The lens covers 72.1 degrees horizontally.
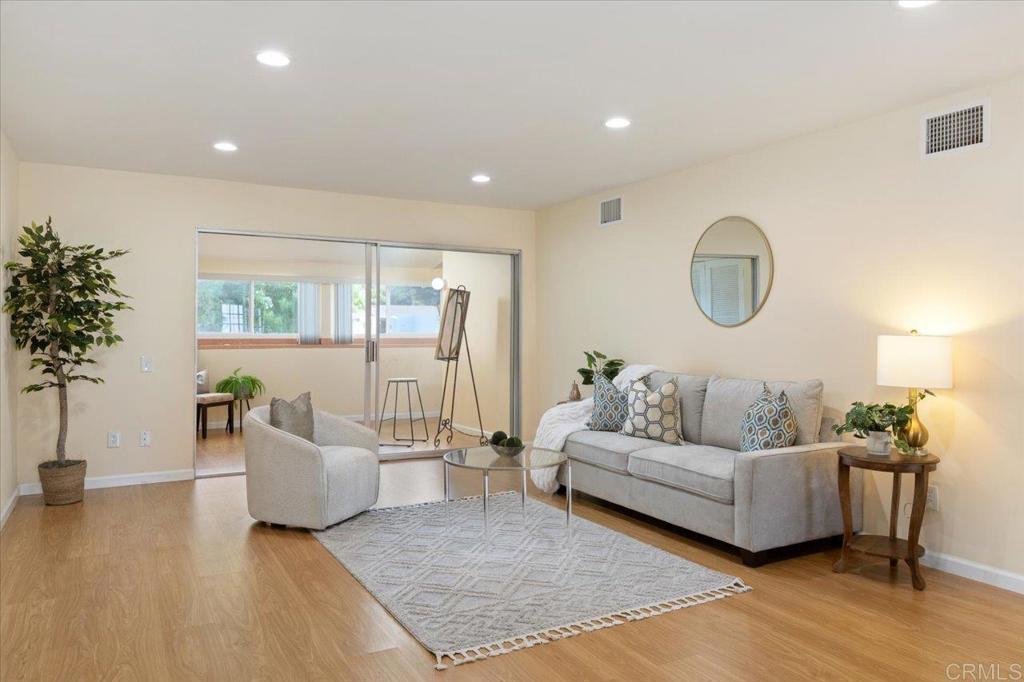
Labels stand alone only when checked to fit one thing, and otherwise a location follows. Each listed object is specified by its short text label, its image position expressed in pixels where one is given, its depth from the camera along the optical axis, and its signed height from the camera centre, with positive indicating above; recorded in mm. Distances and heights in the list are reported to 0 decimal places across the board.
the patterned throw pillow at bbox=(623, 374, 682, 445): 4766 -550
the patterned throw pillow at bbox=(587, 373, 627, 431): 5156 -546
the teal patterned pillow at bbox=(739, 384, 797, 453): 4074 -521
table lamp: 3502 -152
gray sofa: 3746 -816
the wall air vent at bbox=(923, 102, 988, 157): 3660 +1103
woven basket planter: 4980 -1057
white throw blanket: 5329 -685
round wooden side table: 3457 -886
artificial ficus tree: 4879 +205
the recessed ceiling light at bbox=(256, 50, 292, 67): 3246 +1292
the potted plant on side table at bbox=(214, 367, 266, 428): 6367 -472
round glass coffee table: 4172 -779
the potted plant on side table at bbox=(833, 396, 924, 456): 3531 -439
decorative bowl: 4480 -742
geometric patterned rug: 2980 -1228
